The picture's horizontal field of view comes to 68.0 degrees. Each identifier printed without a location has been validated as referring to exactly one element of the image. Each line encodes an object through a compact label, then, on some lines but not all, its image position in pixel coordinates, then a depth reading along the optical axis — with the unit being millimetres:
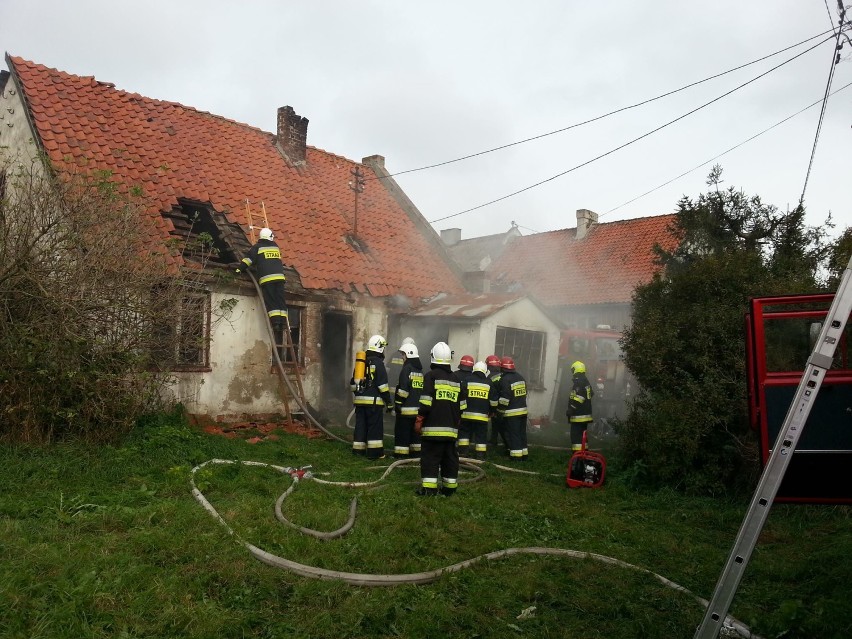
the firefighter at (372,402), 10055
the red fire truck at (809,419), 3723
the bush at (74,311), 7262
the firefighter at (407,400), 10070
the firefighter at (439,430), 7605
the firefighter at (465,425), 10234
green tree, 8102
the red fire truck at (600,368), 15578
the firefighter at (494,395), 11360
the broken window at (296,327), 13000
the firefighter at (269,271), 11523
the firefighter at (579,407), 11219
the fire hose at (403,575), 4682
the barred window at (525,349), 15505
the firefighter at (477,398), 10102
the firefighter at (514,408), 10680
